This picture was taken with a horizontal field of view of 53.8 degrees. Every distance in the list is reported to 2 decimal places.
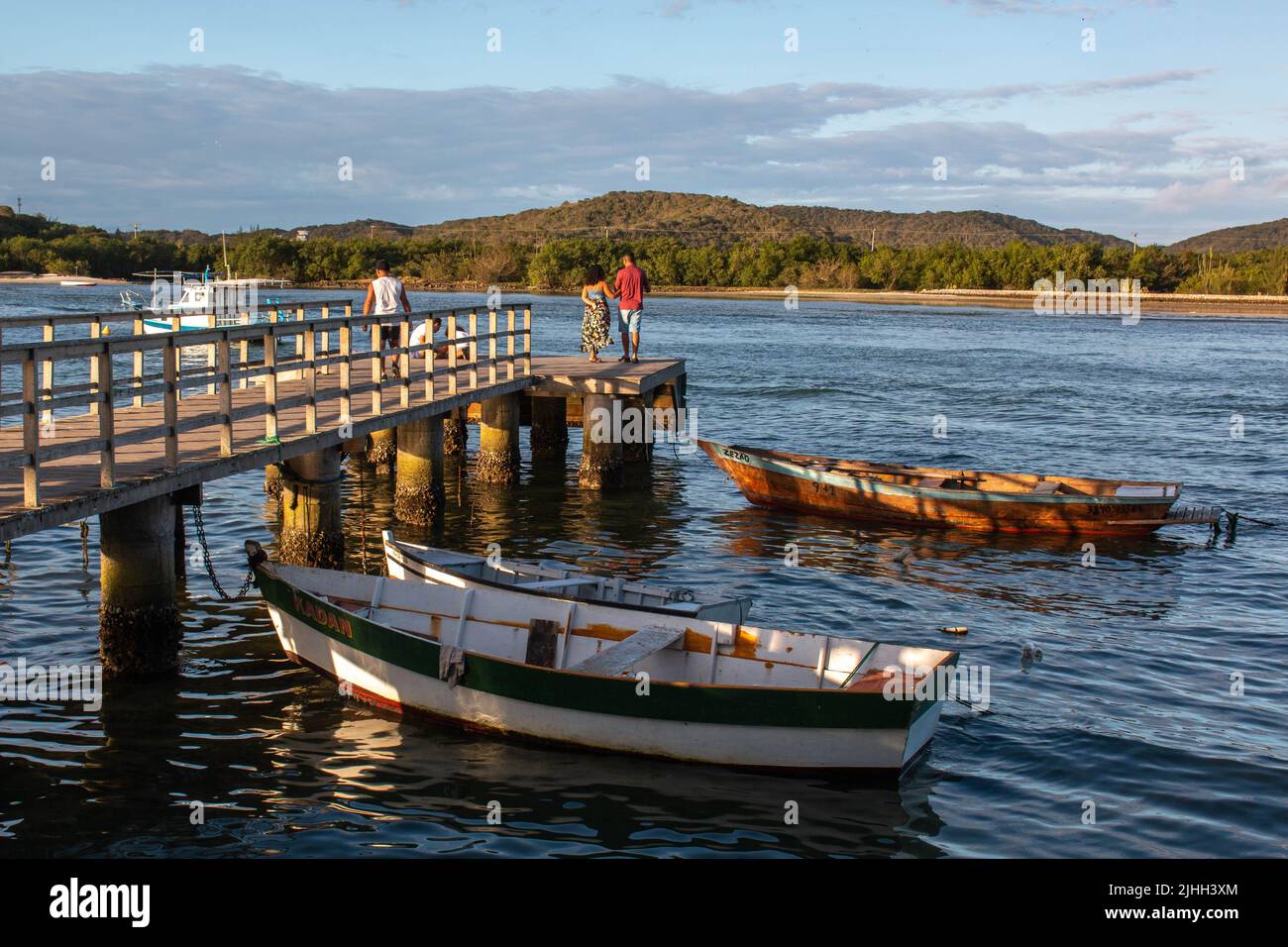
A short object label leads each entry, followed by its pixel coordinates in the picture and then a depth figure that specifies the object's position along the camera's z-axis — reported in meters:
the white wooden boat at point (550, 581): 13.02
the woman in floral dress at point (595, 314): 24.03
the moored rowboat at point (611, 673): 10.57
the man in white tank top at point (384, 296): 19.62
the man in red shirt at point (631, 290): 22.95
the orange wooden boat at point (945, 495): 21.05
